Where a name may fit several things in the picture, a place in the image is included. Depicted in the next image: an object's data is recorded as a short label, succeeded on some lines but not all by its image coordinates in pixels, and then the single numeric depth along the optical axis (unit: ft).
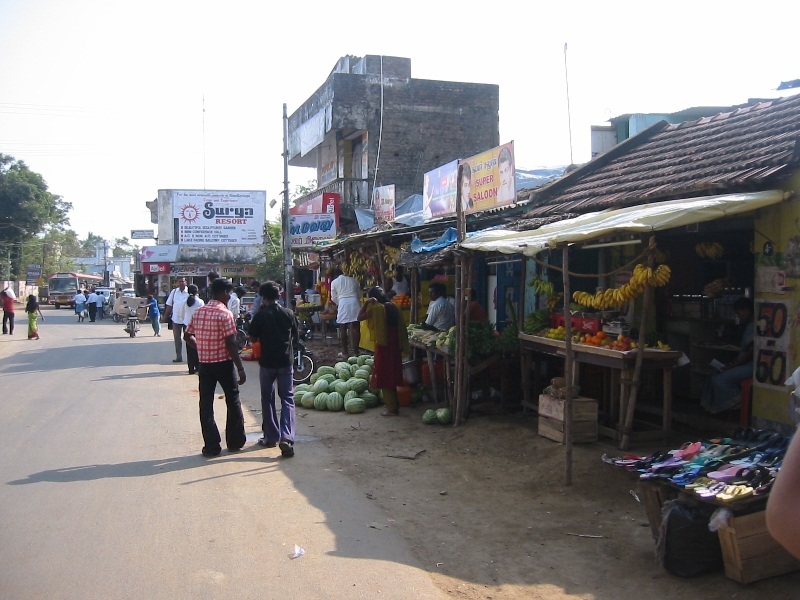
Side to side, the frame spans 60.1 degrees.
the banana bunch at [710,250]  26.66
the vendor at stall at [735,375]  24.18
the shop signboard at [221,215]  146.41
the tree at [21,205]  178.91
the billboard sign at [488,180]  32.63
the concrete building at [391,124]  79.00
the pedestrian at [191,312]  45.44
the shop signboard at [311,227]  62.28
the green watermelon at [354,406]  34.35
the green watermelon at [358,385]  36.29
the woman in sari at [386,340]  32.91
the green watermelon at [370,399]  35.63
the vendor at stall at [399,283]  51.47
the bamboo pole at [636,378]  22.38
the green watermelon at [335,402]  34.94
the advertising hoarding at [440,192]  43.29
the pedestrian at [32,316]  76.08
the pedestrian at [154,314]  86.07
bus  177.88
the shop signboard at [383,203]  62.23
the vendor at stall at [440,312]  36.96
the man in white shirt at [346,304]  52.60
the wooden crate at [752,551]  13.57
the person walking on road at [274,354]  25.85
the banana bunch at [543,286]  31.19
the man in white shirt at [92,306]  118.01
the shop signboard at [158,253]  142.10
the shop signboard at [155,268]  142.72
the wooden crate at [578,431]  24.76
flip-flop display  14.17
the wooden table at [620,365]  23.52
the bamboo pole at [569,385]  20.84
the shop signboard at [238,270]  146.72
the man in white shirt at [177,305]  49.19
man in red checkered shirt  25.44
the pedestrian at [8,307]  80.33
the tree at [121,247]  428.97
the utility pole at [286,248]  63.86
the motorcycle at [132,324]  81.79
